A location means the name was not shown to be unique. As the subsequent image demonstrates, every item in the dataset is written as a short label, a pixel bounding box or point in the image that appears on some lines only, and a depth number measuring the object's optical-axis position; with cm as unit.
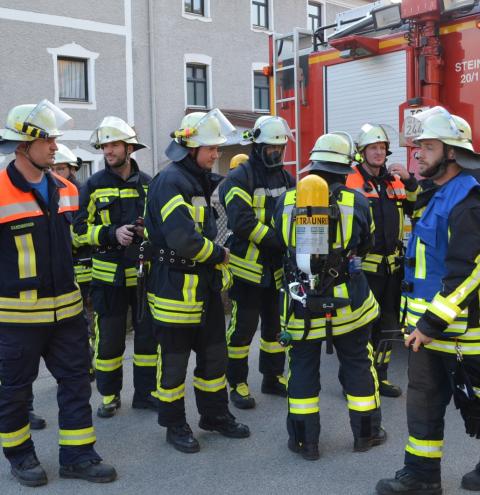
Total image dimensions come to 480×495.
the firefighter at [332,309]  359
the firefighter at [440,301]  292
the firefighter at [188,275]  375
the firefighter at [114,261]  444
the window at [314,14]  2235
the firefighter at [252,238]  440
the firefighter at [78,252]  513
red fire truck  543
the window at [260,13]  2059
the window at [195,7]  1897
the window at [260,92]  2078
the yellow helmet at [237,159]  676
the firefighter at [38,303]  337
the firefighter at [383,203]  459
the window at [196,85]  1928
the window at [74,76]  1645
